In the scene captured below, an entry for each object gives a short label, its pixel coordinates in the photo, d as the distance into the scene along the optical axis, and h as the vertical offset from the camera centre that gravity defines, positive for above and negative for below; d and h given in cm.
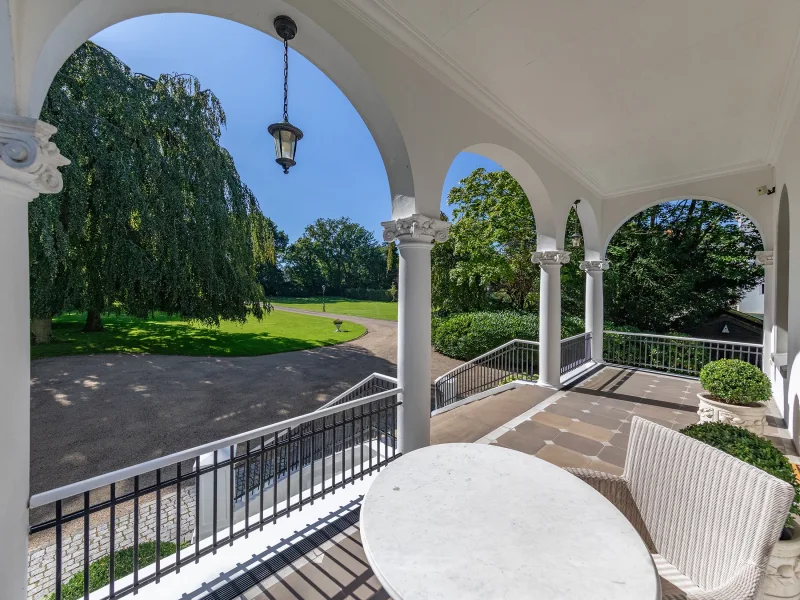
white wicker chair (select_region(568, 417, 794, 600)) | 133 -107
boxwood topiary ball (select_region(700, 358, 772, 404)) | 353 -96
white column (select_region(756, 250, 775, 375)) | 593 +2
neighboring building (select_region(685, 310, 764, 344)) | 1109 -110
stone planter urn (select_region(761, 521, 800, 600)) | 150 -128
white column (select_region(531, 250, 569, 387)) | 554 -10
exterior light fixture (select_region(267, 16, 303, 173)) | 261 +130
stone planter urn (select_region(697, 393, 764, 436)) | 355 -133
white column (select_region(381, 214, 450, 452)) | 328 -35
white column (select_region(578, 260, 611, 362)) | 755 -25
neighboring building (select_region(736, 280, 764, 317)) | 1392 -36
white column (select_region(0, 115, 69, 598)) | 143 -11
